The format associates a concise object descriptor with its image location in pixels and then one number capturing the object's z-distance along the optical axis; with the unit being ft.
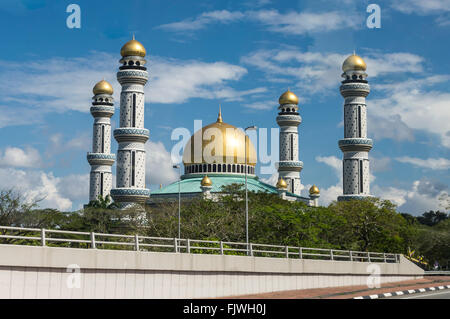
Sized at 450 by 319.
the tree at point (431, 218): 456.86
